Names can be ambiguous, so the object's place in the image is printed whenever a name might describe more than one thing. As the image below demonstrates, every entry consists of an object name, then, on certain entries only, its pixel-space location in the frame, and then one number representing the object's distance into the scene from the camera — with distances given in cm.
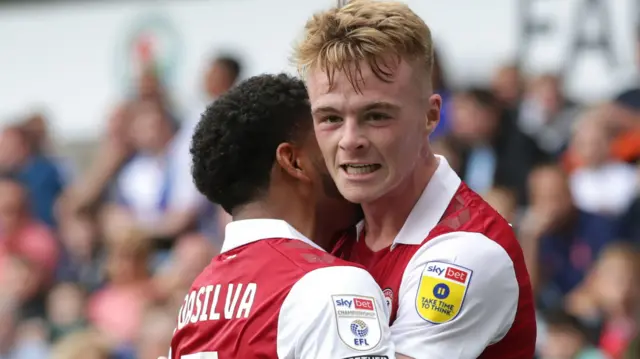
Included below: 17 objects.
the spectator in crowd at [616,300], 1040
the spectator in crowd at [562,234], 1160
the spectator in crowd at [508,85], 1326
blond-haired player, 542
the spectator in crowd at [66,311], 1378
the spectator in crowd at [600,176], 1172
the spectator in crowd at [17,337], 1373
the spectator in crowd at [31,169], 1619
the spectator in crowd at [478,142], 1216
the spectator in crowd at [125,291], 1325
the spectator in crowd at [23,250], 1480
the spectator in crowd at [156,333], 1126
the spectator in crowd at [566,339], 1023
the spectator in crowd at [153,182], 1391
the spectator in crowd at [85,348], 1119
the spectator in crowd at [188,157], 1347
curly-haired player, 519
